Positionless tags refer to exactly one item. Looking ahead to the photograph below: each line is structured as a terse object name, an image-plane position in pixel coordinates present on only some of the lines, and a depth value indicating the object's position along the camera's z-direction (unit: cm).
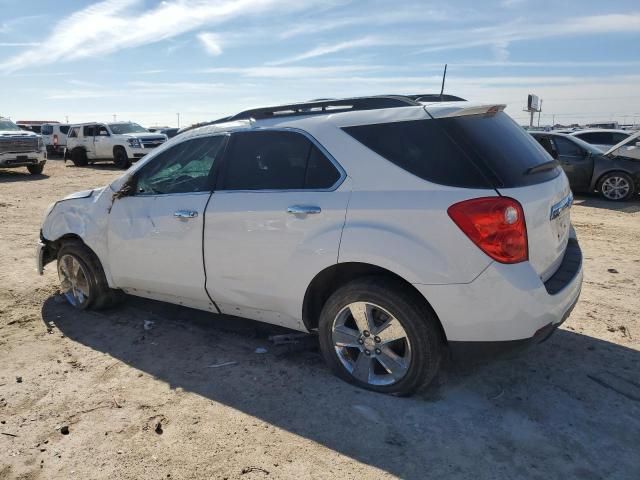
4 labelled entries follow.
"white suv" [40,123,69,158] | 2941
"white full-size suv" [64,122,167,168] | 2094
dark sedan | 1105
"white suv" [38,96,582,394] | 288
